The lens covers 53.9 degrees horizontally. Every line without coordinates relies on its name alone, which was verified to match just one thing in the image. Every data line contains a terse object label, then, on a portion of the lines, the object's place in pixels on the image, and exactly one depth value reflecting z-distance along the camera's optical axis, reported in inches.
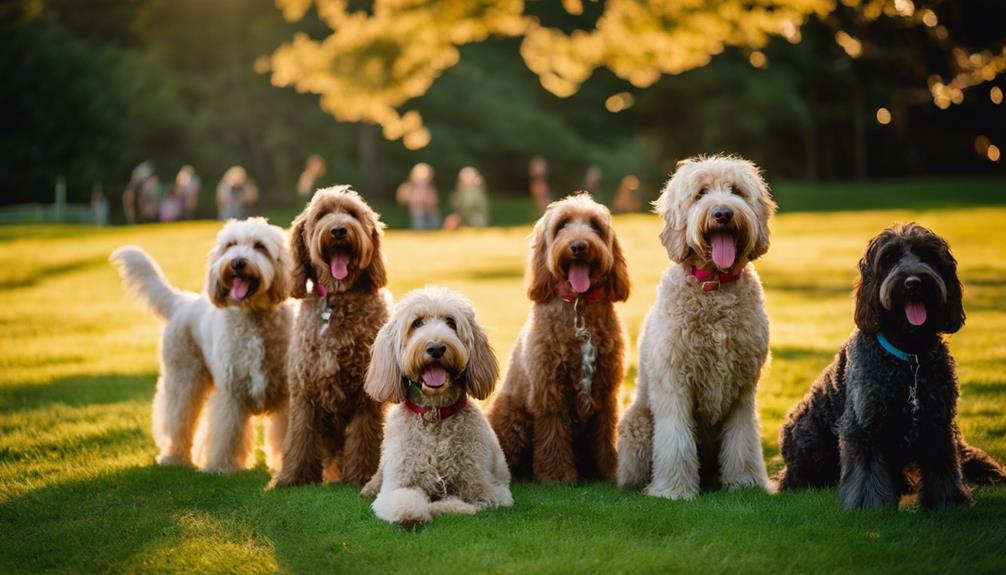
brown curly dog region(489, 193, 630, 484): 260.7
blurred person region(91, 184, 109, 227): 1343.5
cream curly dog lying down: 228.5
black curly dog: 207.5
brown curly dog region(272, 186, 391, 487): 261.6
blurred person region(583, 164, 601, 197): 1360.1
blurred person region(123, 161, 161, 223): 1322.6
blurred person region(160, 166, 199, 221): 1357.0
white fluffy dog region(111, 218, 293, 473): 280.2
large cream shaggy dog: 239.0
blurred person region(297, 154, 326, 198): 1052.5
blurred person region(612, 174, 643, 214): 1393.9
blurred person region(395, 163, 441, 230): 1253.1
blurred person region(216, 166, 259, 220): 1090.7
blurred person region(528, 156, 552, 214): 1224.8
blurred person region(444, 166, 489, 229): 1239.5
